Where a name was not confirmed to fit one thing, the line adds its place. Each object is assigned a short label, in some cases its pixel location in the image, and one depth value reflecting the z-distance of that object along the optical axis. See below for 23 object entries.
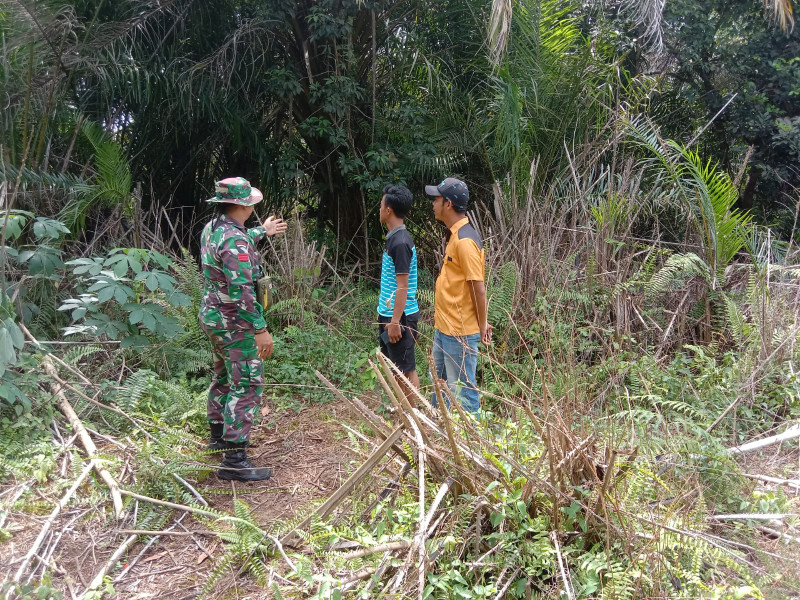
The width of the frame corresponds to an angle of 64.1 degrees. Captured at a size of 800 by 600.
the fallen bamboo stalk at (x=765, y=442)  3.35
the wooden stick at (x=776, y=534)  2.52
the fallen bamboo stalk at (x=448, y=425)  2.42
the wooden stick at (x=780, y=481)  2.97
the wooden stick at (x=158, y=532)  3.12
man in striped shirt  4.19
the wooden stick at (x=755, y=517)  2.66
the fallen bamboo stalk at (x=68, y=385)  4.00
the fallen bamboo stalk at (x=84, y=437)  3.31
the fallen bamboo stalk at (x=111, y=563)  2.76
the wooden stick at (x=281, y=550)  2.60
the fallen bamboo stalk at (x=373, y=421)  2.73
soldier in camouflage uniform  3.68
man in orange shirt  3.84
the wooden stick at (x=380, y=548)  2.44
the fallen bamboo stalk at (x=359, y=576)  2.43
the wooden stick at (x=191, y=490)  3.52
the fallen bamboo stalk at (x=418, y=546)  2.33
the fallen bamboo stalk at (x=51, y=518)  2.80
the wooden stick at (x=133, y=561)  2.93
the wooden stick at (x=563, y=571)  2.27
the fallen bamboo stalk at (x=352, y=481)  2.53
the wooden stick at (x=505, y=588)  2.33
